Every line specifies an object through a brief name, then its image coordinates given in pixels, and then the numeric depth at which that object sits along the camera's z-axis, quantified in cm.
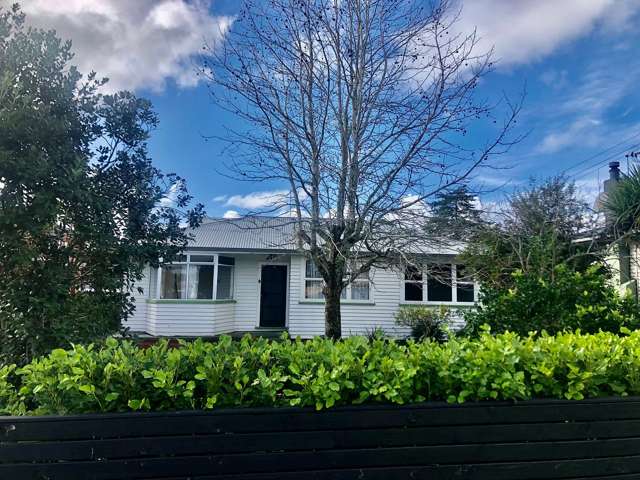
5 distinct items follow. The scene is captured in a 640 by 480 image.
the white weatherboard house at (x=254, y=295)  1215
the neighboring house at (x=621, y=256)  875
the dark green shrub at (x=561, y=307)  454
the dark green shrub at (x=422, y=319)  1209
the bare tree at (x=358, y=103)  555
